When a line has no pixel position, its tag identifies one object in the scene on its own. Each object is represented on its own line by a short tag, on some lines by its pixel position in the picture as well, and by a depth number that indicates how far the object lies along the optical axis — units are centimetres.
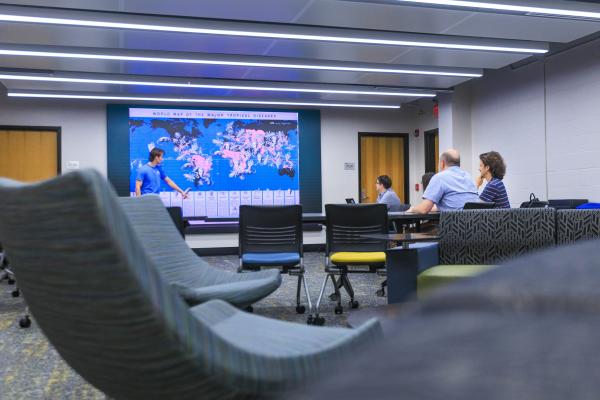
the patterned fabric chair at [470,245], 338
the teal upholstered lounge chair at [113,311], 71
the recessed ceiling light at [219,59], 573
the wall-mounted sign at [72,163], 825
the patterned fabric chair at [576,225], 323
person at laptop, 603
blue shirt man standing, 645
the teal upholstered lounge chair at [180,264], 190
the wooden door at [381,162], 952
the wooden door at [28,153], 808
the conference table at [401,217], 402
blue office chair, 402
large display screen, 843
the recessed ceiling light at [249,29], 463
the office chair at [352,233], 393
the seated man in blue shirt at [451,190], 438
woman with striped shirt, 446
